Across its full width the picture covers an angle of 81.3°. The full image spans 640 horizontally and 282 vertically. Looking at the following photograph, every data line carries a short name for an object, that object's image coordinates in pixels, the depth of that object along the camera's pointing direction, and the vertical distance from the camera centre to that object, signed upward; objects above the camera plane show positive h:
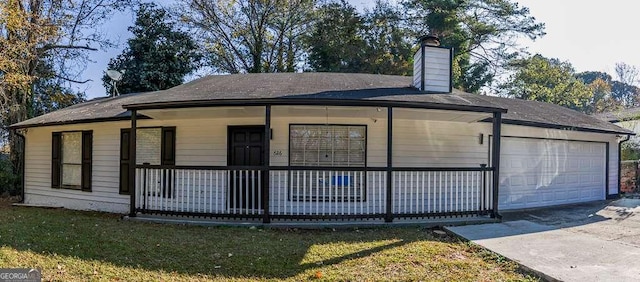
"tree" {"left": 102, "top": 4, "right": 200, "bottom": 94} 19.77 +4.57
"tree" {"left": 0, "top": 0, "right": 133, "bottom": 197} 12.86 +3.88
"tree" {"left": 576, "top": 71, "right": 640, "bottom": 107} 41.64 +7.37
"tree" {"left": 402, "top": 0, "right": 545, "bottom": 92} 22.11 +7.10
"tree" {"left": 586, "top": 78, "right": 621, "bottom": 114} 33.56 +4.49
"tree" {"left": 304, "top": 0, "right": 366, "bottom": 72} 21.38 +6.08
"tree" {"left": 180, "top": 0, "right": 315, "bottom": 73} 23.20 +7.01
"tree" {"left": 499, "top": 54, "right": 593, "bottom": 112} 24.81 +4.17
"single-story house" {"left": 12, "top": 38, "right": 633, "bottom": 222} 7.20 -0.14
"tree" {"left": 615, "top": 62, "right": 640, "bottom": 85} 45.28 +9.15
